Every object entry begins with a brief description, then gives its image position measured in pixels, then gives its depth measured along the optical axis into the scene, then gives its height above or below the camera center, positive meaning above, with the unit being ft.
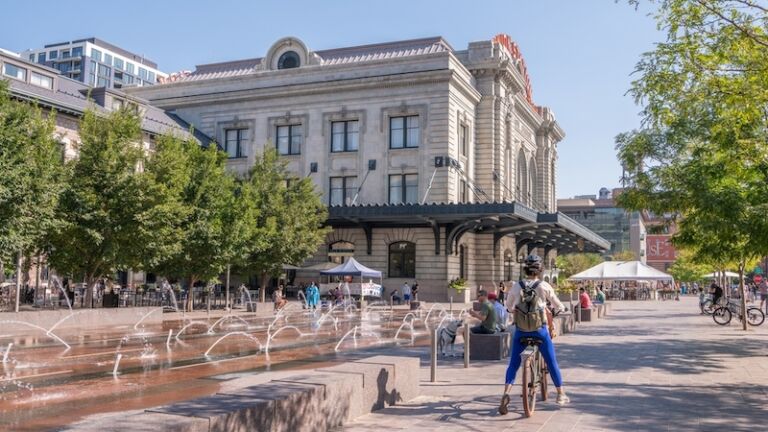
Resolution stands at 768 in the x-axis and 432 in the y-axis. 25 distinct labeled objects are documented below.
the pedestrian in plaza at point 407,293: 142.72 -0.96
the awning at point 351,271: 128.98 +3.15
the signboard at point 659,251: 486.79 +27.98
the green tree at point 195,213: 94.22 +10.80
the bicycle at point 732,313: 89.11 -2.98
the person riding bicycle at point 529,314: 27.96 -0.99
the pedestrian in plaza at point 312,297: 122.06 -1.68
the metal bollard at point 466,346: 43.11 -3.58
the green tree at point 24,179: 72.18 +11.24
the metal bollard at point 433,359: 37.40 -3.80
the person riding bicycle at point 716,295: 109.55 -0.56
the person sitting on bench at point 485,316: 47.62 -1.84
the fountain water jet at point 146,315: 81.25 -3.47
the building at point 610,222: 506.07 +51.63
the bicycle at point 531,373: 27.20 -3.42
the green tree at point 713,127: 41.37 +11.86
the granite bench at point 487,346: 47.78 -3.92
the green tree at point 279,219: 124.88 +13.00
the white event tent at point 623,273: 138.82 +3.72
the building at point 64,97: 126.41 +37.63
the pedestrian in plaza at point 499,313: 48.29 -1.89
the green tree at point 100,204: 84.74 +9.94
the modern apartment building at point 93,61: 403.69 +135.11
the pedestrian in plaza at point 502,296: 119.50 -1.23
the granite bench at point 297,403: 17.46 -3.48
